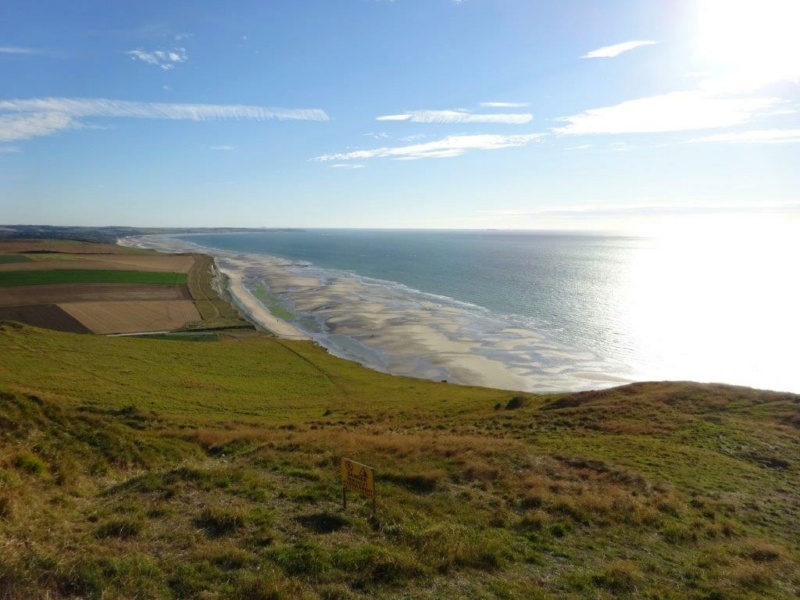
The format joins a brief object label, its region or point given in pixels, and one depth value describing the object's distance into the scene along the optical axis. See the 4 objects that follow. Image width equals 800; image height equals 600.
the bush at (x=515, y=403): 37.18
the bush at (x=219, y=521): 11.97
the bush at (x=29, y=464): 14.34
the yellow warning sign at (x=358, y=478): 12.50
